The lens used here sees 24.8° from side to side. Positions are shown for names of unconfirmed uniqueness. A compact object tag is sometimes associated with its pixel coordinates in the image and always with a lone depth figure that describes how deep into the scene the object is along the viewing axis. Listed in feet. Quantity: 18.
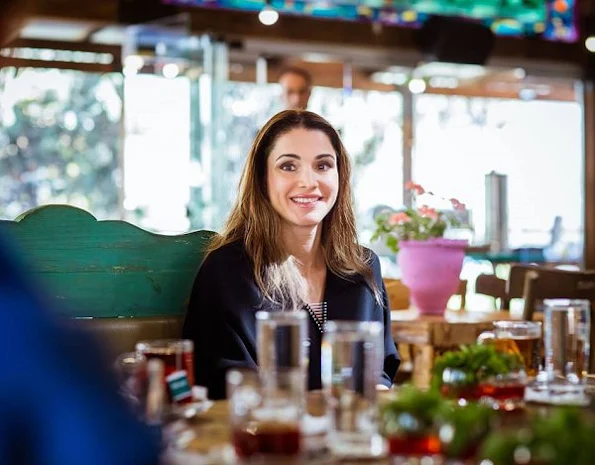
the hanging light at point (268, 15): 18.23
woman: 7.25
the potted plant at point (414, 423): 4.40
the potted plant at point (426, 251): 10.47
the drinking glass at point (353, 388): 4.93
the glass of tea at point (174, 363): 5.63
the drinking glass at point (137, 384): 5.02
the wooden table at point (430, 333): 10.08
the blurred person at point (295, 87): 16.97
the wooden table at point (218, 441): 4.59
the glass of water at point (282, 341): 5.54
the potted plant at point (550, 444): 3.66
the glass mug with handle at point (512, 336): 6.41
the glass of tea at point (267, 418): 4.54
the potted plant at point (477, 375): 5.61
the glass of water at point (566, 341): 6.10
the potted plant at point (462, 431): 4.22
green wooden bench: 7.34
